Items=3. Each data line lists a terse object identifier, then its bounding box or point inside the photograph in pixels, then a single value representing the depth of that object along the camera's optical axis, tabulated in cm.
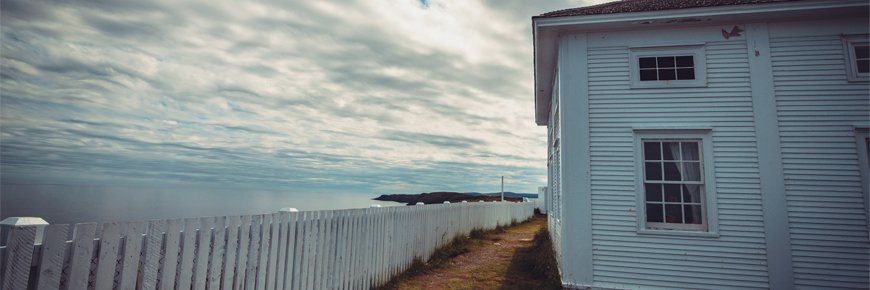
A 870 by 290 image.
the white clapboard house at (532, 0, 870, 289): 554
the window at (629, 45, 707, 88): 605
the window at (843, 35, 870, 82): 571
